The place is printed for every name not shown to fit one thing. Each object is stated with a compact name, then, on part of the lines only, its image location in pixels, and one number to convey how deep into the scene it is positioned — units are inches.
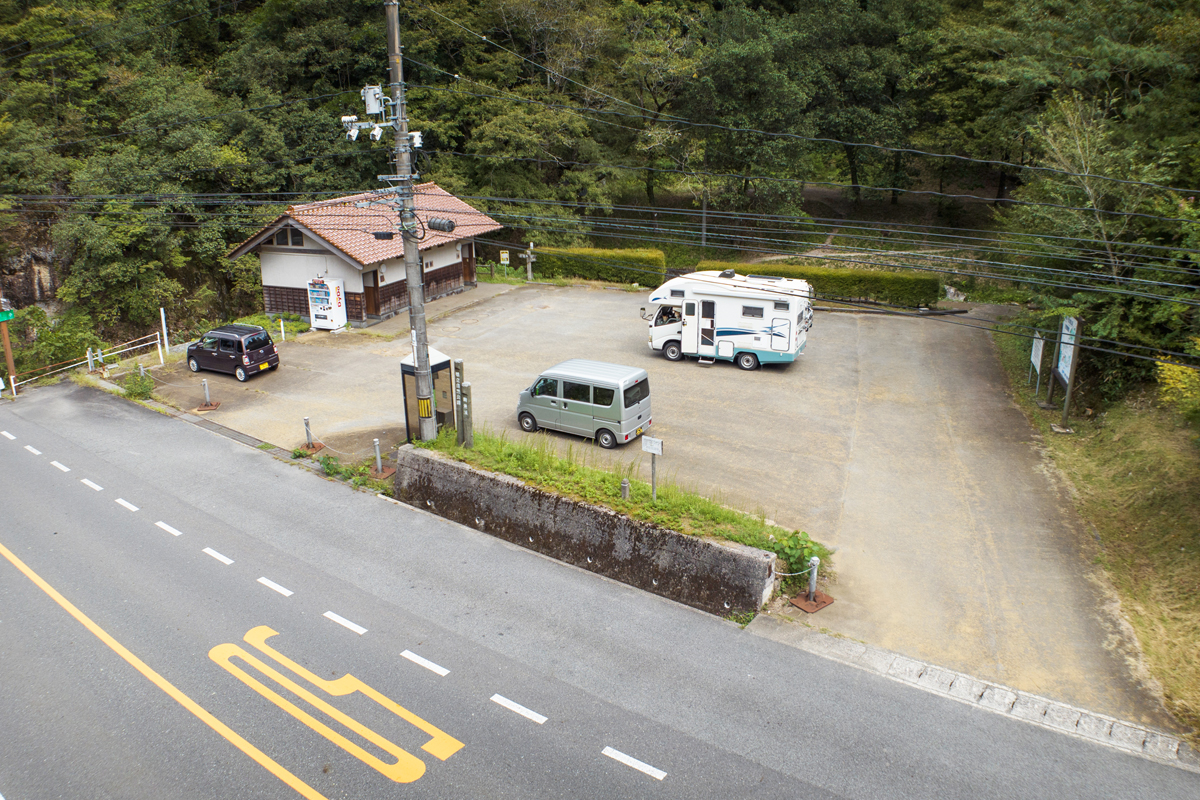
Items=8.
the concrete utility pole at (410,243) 528.4
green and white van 618.2
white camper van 820.6
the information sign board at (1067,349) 652.9
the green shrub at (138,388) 803.4
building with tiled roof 1013.2
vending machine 1025.5
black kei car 837.8
